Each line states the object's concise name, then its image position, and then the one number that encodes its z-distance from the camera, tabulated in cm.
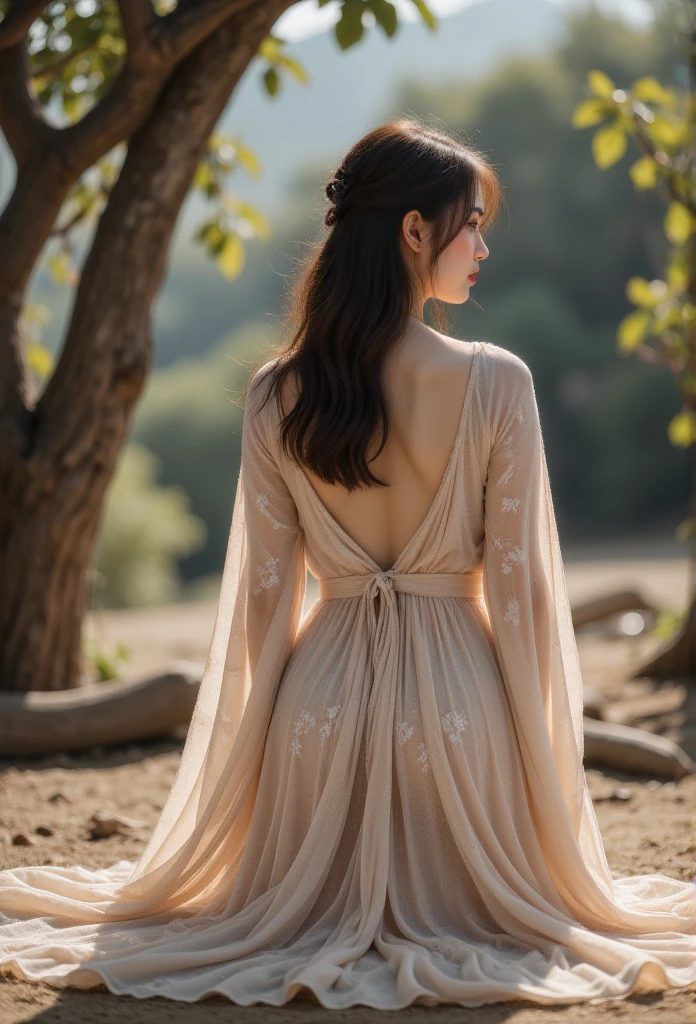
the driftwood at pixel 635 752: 412
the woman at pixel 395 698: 233
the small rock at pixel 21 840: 327
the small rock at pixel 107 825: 336
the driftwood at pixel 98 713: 417
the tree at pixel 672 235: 496
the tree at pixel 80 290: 412
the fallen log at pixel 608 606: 732
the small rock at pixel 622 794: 386
